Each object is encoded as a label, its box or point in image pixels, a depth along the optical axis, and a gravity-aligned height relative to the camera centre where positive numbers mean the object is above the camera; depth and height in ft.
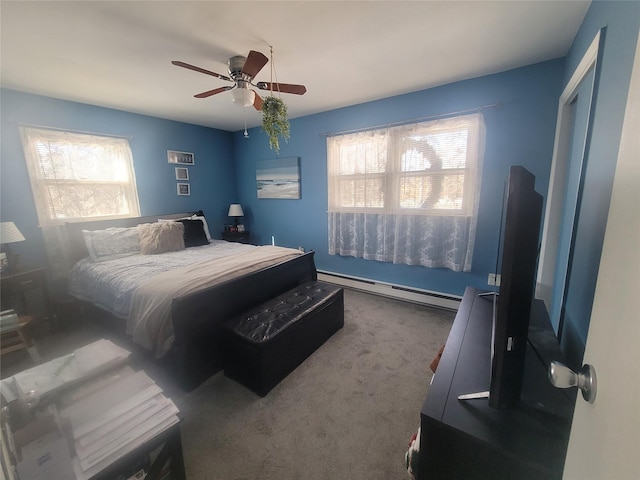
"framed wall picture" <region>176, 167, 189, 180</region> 12.99 +1.29
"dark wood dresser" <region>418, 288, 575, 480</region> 2.55 -2.52
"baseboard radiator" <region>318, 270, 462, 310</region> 9.89 -4.09
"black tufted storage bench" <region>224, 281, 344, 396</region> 5.80 -3.39
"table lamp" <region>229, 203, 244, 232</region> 15.07 -0.74
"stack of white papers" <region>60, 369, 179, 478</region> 2.96 -2.80
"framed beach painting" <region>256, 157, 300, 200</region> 13.19 +0.98
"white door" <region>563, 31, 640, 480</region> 1.37 -0.94
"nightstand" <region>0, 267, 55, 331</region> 7.70 -2.86
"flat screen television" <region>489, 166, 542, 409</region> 2.66 -0.94
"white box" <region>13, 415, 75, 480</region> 2.63 -2.64
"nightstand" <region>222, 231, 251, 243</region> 14.65 -2.20
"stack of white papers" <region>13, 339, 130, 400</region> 3.48 -2.50
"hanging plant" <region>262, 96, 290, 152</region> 7.04 +2.22
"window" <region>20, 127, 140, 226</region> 9.16 +0.99
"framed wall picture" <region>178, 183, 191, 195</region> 13.14 +0.49
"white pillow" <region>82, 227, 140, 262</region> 9.29 -1.57
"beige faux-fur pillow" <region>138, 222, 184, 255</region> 9.93 -1.51
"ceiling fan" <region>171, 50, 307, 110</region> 6.75 +2.98
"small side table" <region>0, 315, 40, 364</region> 6.71 -3.66
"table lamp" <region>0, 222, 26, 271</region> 7.68 -1.11
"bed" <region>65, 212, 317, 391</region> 5.95 -2.26
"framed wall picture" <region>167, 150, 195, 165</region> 12.62 +2.06
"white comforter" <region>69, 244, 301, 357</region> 6.02 -2.17
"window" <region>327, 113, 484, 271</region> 8.87 +0.09
